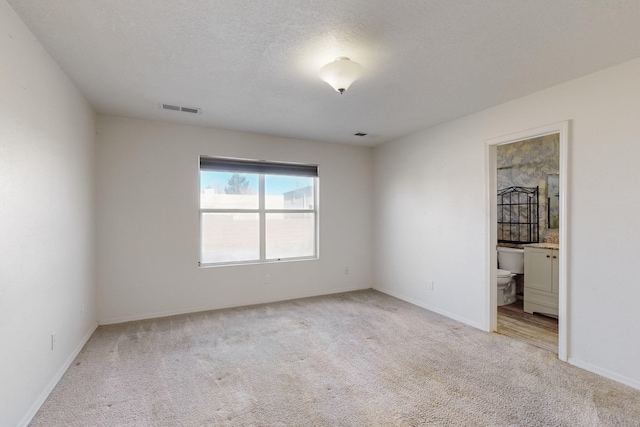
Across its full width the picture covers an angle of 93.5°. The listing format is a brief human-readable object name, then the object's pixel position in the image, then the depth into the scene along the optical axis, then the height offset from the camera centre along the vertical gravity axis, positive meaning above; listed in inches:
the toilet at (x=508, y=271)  168.7 -36.4
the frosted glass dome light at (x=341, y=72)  87.4 +40.6
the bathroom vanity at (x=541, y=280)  150.5 -36.7
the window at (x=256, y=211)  167.3 -0.5
